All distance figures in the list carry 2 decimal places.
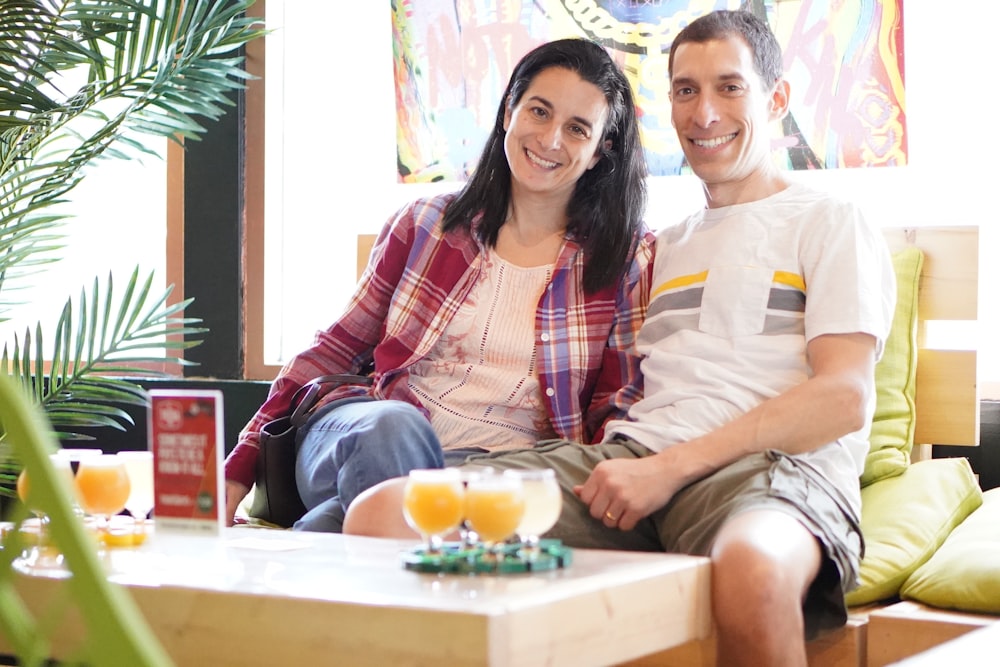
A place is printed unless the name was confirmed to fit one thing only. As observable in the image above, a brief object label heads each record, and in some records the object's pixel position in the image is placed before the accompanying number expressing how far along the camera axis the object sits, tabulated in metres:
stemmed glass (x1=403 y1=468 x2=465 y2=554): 1.55
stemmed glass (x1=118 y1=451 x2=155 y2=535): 1.81
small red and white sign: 1.58
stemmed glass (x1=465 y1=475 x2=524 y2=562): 1.52
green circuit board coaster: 1.47
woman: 2.36
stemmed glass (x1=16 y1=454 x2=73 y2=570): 1.64
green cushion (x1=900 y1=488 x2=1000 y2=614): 1.85
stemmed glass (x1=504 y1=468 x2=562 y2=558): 1.56
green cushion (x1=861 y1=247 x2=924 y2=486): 2.35
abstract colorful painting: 2.80
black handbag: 2.36
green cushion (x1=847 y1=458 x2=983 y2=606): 2.01
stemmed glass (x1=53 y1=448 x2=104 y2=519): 1.75
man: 1.76
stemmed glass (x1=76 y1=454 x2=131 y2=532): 1.74
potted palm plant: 2.73
